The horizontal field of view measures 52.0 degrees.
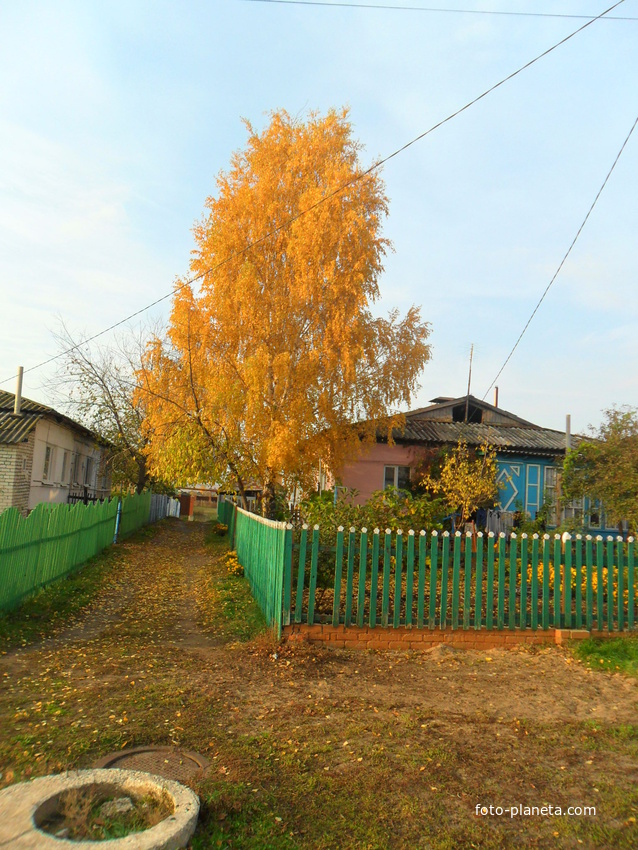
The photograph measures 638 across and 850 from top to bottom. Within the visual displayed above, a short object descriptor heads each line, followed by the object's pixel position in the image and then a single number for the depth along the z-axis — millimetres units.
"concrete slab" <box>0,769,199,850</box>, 3184
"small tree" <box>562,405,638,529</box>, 14633
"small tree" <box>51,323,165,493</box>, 27953
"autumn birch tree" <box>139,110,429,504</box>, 16391
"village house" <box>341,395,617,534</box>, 21594
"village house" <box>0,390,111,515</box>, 16922
